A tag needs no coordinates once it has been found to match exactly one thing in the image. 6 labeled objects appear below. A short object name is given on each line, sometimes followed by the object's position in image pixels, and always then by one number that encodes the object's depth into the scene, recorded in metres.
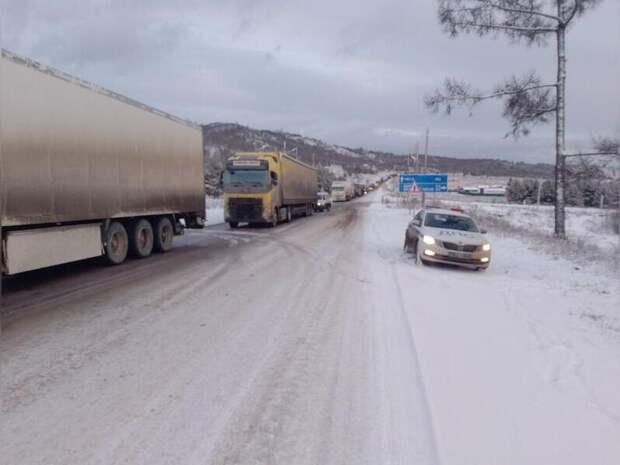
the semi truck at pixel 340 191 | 79.00
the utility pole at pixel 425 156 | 47.56
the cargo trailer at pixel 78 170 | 7.94
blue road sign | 30.81
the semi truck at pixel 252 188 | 24.12
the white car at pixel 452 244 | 12.30
